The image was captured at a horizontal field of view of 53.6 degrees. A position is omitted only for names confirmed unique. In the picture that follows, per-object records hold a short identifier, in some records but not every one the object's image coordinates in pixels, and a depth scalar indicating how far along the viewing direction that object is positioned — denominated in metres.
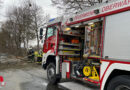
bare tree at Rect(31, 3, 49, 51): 20.63
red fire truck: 3.09
